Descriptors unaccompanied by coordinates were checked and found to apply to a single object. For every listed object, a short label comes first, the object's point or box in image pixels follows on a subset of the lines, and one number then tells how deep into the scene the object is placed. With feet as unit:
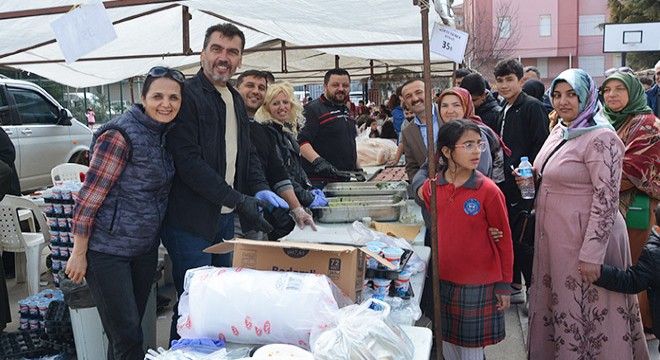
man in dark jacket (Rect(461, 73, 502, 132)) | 14.52
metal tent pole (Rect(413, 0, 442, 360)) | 8.18
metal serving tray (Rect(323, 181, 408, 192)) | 13.12
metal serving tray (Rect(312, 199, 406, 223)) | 10.98
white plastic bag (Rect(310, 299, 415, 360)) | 4.66
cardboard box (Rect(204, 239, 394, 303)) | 5.90
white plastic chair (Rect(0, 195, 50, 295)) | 14.01
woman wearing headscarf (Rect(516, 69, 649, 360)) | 8.34
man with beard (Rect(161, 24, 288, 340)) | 7.64
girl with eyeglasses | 8.29
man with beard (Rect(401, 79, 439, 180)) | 11.35
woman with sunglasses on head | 7.25
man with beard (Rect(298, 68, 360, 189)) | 14.92
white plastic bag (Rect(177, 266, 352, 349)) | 5.18
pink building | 112.37
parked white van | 25.58
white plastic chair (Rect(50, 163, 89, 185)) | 18.30
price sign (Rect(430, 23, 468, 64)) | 9.34
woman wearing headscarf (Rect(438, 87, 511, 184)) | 10.59
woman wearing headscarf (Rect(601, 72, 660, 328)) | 10.64
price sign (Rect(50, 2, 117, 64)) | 8.09
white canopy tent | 10.27
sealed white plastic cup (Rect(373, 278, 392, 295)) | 7.01
